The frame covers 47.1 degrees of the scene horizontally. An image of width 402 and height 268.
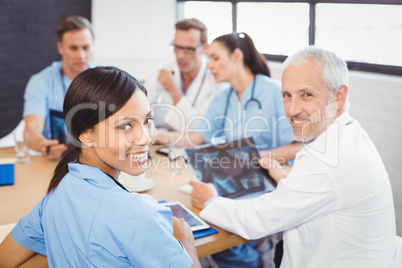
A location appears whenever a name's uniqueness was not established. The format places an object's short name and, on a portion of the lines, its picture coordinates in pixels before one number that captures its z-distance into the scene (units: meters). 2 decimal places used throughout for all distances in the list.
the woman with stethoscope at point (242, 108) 2.30
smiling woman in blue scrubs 1.00
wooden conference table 1.45
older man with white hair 1.36
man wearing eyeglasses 2.91
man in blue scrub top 2.62
